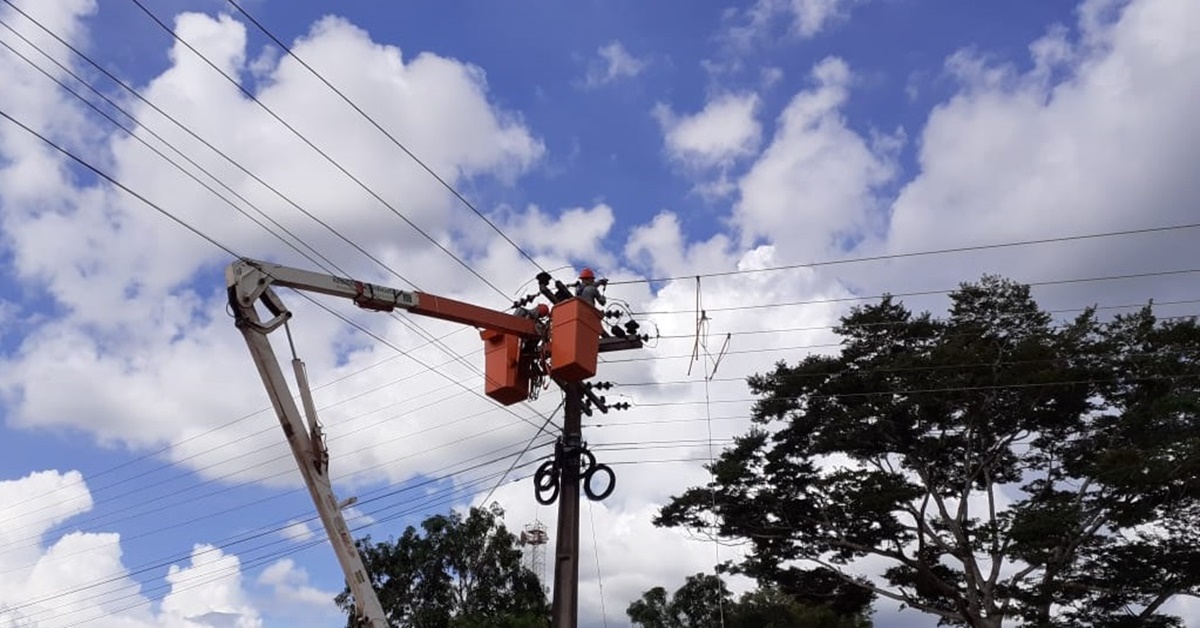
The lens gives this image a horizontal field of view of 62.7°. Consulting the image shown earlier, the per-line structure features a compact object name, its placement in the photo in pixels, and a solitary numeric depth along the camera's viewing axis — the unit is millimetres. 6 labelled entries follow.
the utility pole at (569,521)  13864
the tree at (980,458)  26375
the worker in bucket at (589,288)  15102
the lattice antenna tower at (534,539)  38250
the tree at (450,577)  35812
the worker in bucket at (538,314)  14953
